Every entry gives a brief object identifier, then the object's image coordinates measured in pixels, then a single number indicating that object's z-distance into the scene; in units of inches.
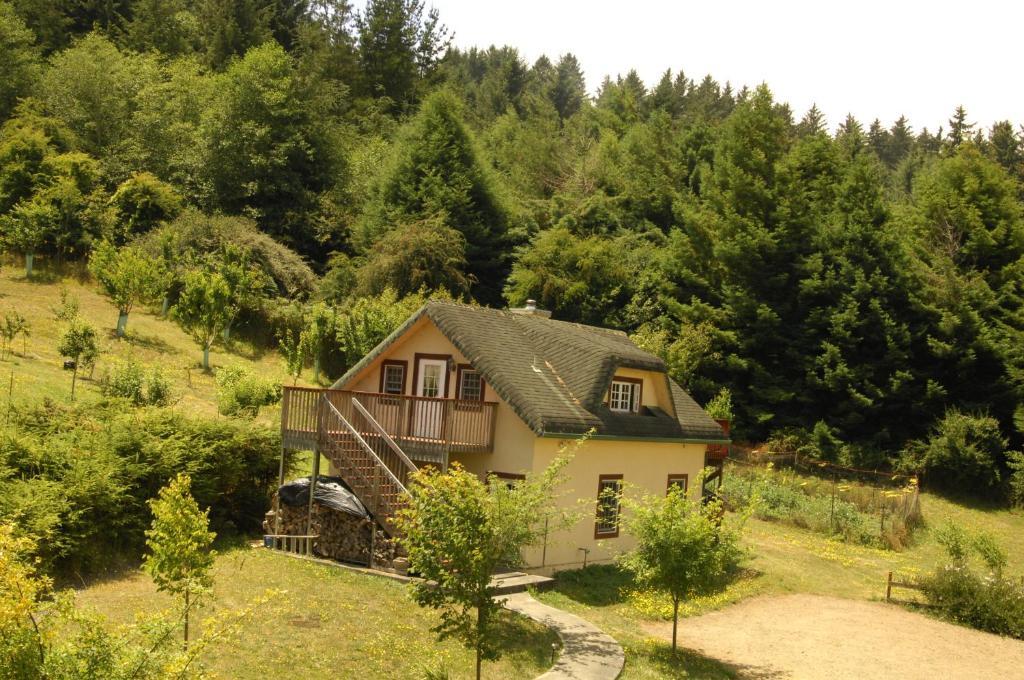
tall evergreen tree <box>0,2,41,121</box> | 2255.2
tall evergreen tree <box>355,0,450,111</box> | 2970.0
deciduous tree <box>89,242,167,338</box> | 1555.1
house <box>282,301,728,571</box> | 880.9
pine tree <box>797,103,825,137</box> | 3350.9
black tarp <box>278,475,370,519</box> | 839.7
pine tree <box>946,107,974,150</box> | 2910.9
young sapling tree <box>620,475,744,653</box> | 662.5
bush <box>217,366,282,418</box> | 1205.7
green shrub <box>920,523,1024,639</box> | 896.9
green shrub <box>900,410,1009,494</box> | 1615.4
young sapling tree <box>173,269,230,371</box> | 1545.3
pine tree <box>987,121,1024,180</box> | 2874.0
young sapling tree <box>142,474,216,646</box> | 506.0
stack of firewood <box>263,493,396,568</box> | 821.2
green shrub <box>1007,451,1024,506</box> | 1593.3
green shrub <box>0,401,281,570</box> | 681.6
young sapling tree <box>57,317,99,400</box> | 1182.3
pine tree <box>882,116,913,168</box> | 4303.6
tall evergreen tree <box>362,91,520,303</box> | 2081.7
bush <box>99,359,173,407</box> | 1123.3
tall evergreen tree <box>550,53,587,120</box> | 4156.0
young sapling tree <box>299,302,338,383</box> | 1680.6
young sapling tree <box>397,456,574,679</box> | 531.5
